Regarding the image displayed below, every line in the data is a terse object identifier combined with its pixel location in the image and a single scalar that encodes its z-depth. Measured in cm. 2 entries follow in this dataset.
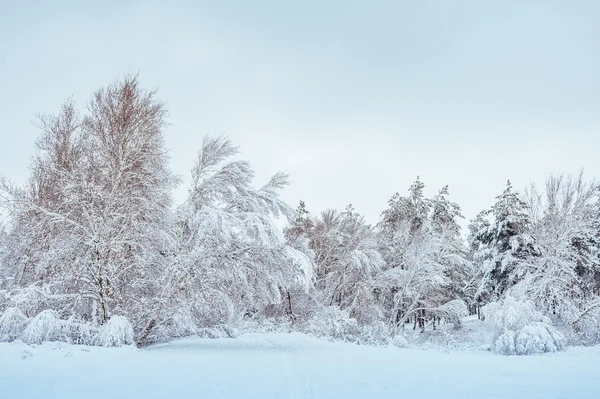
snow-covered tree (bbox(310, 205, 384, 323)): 2231
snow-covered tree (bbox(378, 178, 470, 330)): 2147
